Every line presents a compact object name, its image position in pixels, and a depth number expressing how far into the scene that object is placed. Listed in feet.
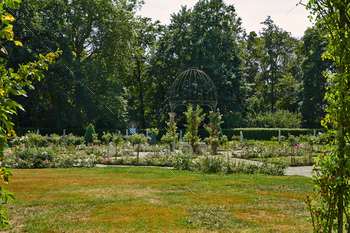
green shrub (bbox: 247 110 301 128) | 102.53
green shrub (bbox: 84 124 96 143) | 75.41
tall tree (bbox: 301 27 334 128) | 114.62
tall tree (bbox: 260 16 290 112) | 143.95
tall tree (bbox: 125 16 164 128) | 121.70
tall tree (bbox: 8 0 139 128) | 90.63
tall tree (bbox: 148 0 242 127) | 106.01
